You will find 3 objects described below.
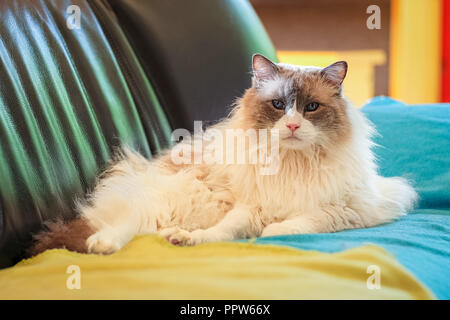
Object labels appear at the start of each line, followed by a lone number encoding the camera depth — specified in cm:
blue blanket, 113
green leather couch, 134
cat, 141
